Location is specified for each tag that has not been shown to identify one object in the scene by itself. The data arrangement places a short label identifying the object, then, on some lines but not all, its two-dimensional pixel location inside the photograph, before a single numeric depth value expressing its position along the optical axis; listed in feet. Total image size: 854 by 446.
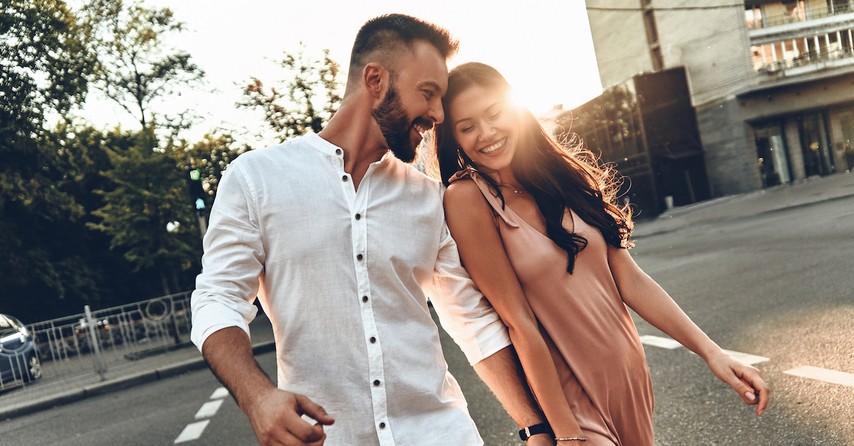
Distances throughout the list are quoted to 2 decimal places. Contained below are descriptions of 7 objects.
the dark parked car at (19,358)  39.96
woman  6.37
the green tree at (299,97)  75.72
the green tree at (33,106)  58.80
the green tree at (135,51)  88.34
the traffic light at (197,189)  44.73
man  5.65
